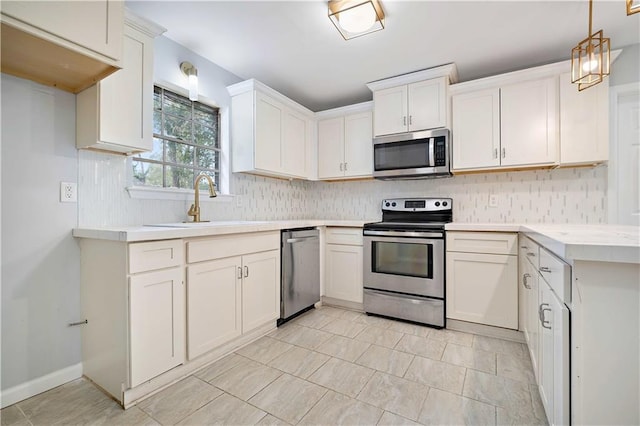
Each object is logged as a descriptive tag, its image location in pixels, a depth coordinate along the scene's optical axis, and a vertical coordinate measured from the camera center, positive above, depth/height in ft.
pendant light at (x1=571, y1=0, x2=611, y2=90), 5.15 +2.78
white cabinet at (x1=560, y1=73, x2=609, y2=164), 7.82 +2.40
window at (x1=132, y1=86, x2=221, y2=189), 7.64 +1.95
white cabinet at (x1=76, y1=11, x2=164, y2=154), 5.71 +2.21
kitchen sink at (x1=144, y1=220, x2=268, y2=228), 7.02 -0.31
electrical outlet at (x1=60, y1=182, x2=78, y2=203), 5.84 +0.41
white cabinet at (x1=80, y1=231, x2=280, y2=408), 5.08 -1.89
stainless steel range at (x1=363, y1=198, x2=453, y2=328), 8.61 -1.81
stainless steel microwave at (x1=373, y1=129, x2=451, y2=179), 9.39 +1.89
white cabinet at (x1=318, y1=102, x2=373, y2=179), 11.20 +2.68
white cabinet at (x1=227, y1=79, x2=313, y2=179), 9.26 +2.74
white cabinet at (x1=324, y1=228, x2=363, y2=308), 10.08 -1.88
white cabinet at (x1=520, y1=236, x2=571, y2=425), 3.37 -1.65
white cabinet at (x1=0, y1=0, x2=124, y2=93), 4.23 +2.67
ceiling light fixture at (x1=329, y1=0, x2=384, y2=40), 6.32 +4.42
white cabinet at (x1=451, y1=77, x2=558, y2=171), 8.37 +2.58
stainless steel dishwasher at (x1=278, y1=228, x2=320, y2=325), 8.75 -1.90
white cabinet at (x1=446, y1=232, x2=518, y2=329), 7.83 -1.85
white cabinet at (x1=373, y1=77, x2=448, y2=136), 9.39 +3.51
